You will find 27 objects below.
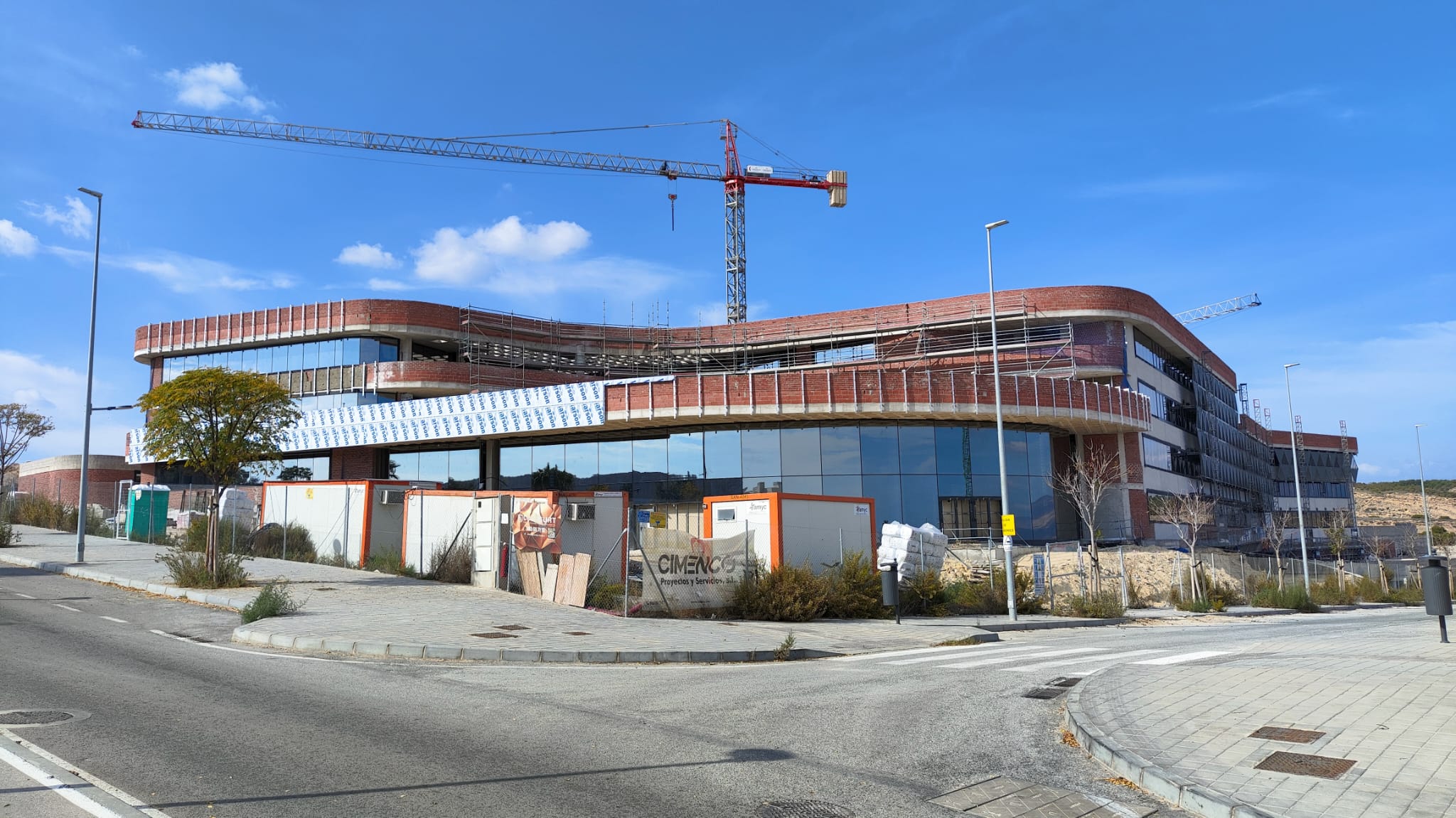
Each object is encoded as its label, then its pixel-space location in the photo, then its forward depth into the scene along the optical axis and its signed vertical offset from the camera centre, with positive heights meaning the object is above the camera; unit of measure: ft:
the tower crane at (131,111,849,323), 286.05 +106.35
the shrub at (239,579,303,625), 50.06 -3.85
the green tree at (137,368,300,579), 72.13 +9.25
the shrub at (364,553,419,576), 79.83 -2.80
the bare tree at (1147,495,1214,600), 133.39 +0.99
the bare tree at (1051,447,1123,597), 133.39 +6.15
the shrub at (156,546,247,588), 65.05 -2.48
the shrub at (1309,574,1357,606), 115.44 -10.05
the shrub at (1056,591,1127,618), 75.82 -7.23
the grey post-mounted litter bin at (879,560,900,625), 62.85 -4.14
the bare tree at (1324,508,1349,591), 137.08 -3.80
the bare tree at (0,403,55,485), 186.80 +22.94
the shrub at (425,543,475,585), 75.20 -2.72
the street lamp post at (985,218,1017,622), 69.36 -3.39
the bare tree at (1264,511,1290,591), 125.45 -3.29
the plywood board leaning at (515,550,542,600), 67.56 -3.13
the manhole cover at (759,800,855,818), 18.81 -5.79
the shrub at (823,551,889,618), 66.13 -4.84
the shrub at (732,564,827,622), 63.00 -4.84
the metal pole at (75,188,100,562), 84.69 +15.89
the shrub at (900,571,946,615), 70.49 -5.50
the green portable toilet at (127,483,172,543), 111.34 +3.14
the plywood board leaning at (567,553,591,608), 62.85 -3.44
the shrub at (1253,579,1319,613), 98.32 -8.88
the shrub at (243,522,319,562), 90.74 -0.75
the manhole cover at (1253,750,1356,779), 21.06 -5.76
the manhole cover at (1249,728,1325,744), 24.07 -5.73
